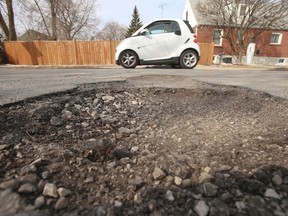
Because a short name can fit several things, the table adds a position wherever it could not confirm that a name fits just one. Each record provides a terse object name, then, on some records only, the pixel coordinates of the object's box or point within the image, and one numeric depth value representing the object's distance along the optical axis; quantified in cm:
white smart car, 773
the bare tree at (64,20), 2360
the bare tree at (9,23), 1630
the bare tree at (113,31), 4708
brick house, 2200
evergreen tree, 4028
